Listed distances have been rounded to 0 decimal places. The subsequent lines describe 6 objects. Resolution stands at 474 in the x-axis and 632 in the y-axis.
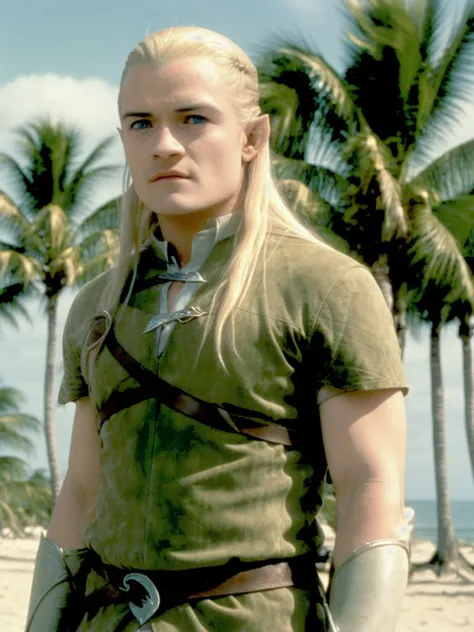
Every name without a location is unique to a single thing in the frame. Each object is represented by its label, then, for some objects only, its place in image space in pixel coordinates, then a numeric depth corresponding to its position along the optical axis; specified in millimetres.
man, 2049
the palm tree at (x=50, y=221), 29500
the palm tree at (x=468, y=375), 25453
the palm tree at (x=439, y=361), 22312
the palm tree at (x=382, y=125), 21734
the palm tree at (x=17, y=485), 36094
